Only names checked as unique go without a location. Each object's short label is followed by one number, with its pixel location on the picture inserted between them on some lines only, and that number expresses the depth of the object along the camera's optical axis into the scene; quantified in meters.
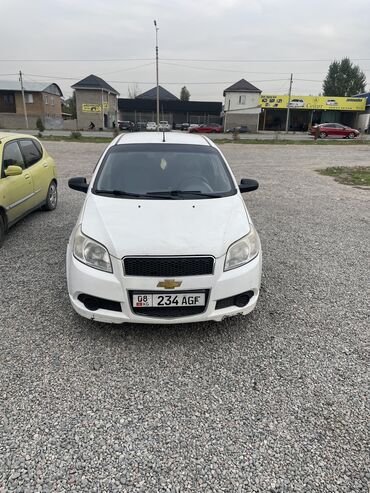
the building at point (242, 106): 54.91
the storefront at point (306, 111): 52.25
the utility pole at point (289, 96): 50.16
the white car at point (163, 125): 46.83
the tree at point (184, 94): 100.56
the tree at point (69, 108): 77.32
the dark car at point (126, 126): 48.93
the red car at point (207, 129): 45.41
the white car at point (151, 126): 46.36
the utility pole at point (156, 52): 27.88
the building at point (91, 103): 55.88
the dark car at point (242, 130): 49.27
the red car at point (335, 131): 36.19
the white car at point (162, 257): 2.87
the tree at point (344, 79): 82.38
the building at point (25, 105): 54.84
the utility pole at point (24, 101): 53.81
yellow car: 5.23
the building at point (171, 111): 61.12
